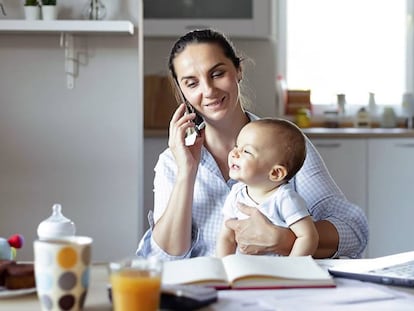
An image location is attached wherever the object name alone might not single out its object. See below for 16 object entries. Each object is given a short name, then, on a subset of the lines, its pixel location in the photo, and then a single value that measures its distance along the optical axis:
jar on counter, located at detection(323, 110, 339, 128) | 5.03
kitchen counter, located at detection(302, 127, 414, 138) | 4.51
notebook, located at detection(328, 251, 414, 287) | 1.49
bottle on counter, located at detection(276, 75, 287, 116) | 5.02
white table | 1.31
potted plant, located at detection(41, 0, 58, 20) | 3.29
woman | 2.06
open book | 1.42
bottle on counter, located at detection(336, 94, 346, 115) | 5.11
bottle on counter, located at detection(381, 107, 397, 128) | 5.02
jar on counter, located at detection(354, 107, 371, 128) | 5.02
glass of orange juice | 1.16
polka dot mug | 1.21
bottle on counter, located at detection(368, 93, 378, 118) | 5.12
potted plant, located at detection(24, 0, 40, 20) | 3.30
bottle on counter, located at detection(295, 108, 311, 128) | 4.93
